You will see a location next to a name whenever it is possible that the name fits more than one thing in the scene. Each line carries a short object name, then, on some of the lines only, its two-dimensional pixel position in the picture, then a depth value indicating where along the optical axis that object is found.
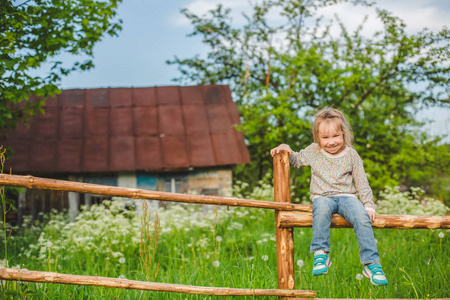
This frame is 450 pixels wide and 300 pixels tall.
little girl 2.65
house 8.82
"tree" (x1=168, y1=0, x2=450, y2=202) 8.47
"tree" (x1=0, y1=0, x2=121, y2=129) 4.16
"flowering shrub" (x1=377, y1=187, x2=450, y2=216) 5.98
